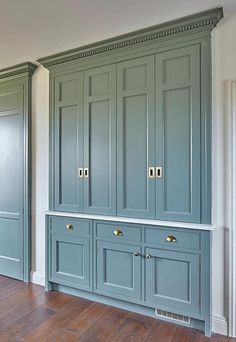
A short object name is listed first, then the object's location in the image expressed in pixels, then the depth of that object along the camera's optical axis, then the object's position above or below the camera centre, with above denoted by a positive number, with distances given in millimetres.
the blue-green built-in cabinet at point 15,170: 3088 -13
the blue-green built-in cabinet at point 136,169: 2160 -3
